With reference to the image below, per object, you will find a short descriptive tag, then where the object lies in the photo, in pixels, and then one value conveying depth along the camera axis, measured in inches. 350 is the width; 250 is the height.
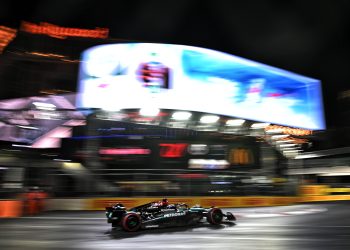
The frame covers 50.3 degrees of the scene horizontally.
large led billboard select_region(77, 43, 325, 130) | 933.8
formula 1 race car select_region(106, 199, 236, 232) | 468.8
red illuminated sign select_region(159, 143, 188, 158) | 1096.2
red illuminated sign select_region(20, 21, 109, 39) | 1202.0
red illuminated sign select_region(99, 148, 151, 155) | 1035.1
